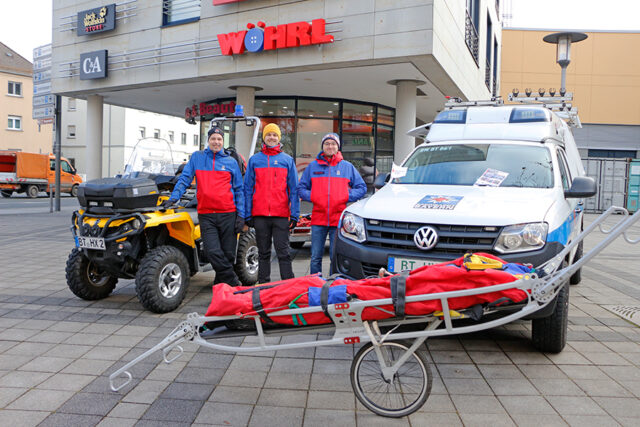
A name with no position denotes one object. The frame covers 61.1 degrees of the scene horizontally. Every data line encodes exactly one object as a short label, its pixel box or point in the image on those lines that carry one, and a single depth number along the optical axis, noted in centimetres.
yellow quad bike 523
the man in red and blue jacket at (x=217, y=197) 556
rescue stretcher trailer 292
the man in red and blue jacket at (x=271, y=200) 562
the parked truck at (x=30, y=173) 2808
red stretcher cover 292
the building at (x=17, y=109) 4412
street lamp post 1327
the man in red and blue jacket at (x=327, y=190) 568
